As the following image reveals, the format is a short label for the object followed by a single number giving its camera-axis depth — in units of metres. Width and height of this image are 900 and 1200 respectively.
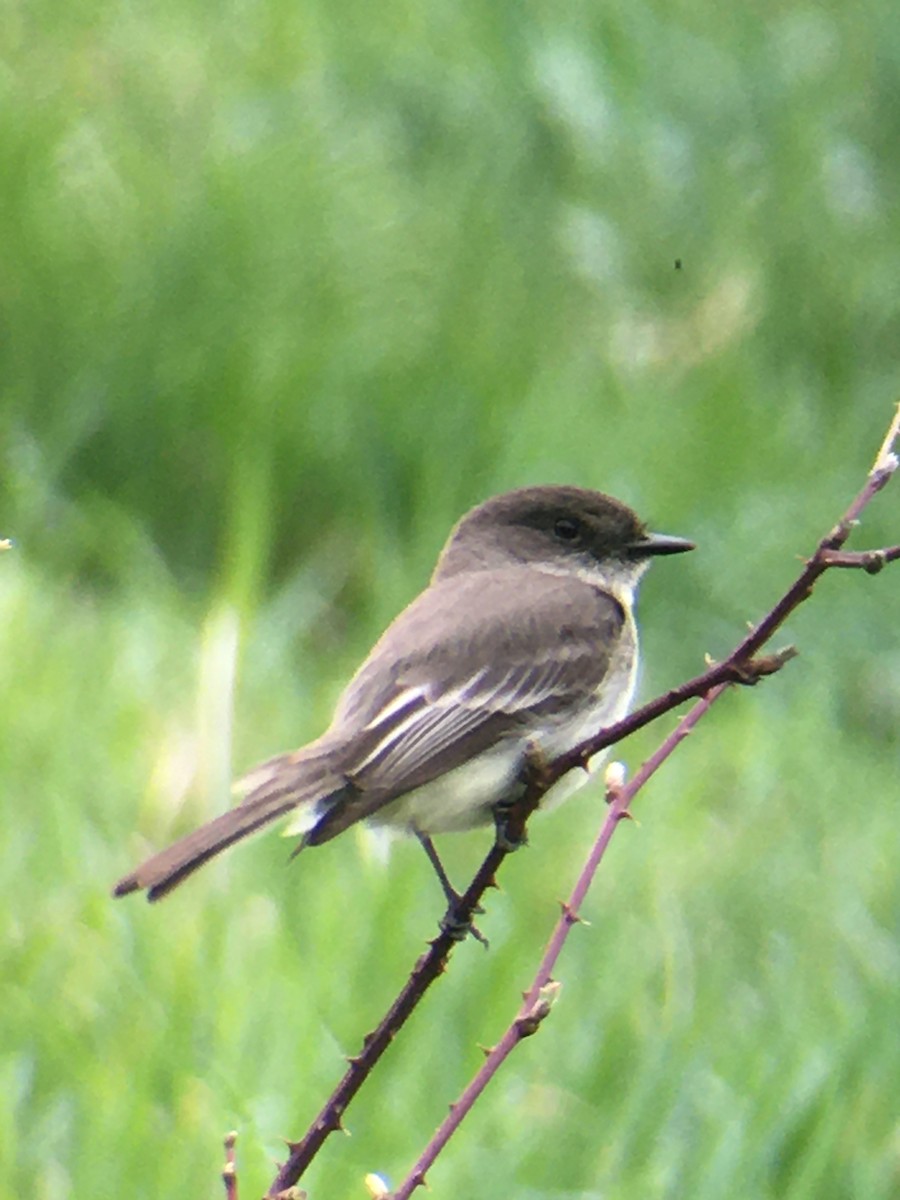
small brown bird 6.68
